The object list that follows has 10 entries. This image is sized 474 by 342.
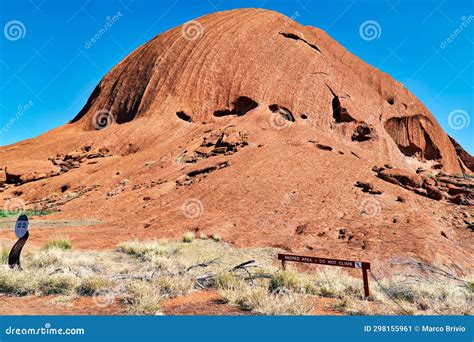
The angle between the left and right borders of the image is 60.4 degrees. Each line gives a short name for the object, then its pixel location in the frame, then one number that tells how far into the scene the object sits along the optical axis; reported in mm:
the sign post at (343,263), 8031
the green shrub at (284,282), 8398
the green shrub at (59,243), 12750
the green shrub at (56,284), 7934
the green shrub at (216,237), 15630
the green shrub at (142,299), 6588
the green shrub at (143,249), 12599
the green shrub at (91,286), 7945
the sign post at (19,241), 9148
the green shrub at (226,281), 8432
